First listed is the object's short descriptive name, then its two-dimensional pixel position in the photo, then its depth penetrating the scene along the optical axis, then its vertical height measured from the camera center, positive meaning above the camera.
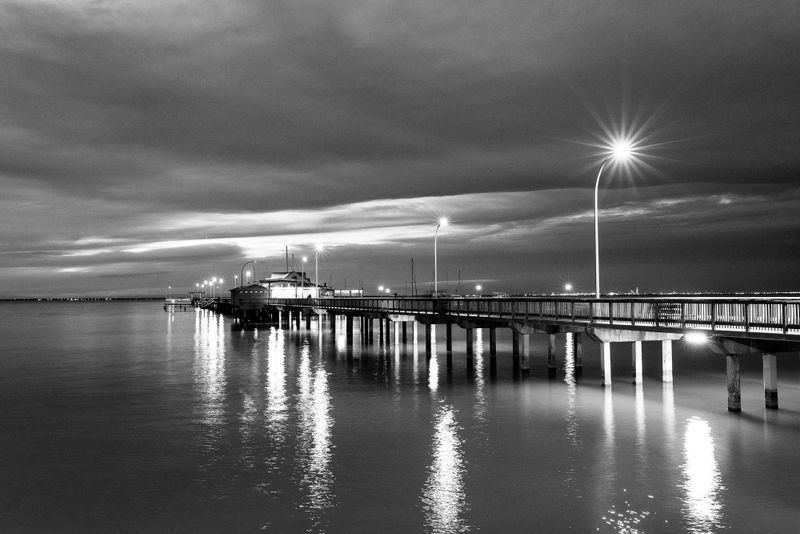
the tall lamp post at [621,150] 33.81 +6.56
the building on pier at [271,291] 135.88 -0.23
